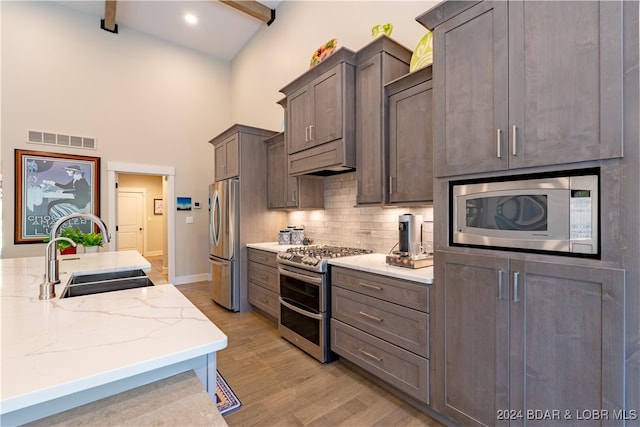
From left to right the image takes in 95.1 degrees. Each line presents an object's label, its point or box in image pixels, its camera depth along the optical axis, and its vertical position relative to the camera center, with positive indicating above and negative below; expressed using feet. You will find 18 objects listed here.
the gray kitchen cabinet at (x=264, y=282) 11.17 -2.87
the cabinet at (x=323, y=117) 8.55 +2.98
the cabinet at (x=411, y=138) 6.98 +1.81
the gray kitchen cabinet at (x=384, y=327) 6.13 -2.75
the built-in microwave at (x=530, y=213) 4.20 -0.05
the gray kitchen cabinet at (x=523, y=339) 3.99 -2.05
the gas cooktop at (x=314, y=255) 8.38 -1.36
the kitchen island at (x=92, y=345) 2.32 -1.30
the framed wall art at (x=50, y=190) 13.91 +1.12
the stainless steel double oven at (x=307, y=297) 8.34 -2.62
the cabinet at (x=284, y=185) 11.41 +1.05
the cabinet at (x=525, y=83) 3.97 +2.00
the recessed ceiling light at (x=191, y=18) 15.70 +10.54
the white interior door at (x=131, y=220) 27.20 -0.74
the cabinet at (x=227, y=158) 12.94 +2.52
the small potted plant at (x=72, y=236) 8.75 -0.75
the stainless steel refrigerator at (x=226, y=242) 12.72 -1.37
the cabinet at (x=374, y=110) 7.87 +2.79
